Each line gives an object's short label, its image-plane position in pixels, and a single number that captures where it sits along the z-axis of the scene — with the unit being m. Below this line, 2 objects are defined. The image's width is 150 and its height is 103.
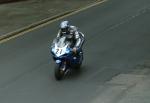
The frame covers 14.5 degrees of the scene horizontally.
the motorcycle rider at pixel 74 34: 18.33
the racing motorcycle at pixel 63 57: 17.70
